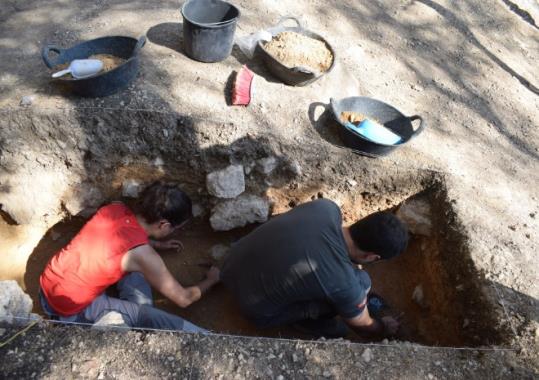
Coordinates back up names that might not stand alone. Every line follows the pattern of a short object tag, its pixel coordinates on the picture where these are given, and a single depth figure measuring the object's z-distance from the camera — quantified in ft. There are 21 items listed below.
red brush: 11.96
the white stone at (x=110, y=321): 8.08
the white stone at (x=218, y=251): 12.77
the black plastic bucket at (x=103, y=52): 10.81
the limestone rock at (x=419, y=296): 11.99
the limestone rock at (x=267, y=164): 11.76
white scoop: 10.89
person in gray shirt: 8.38
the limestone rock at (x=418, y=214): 12.32
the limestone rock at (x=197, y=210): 12.66
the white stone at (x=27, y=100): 10.95
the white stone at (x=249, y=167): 11.87
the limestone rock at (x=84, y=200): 11.89
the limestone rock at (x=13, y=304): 7.68
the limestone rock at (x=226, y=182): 11.69
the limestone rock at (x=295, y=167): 11.82
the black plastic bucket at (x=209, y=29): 11.98
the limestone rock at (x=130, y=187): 11.97
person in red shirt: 8.91
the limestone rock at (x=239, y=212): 12.19
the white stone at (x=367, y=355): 8.23
